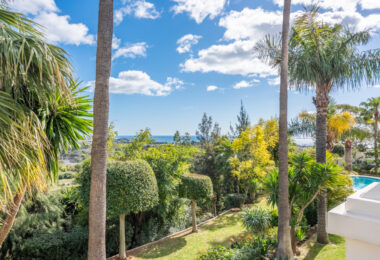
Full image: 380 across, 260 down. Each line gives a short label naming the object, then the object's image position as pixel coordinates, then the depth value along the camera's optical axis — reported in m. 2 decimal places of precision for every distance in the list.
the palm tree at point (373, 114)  19.98
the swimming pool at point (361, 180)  17.96
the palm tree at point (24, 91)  2.66
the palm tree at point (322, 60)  7.36
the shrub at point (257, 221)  7.83
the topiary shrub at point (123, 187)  6.54
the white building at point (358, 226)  2.38
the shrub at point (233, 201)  14.27
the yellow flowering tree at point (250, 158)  13.43
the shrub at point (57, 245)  6.46
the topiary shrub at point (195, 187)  9.49
